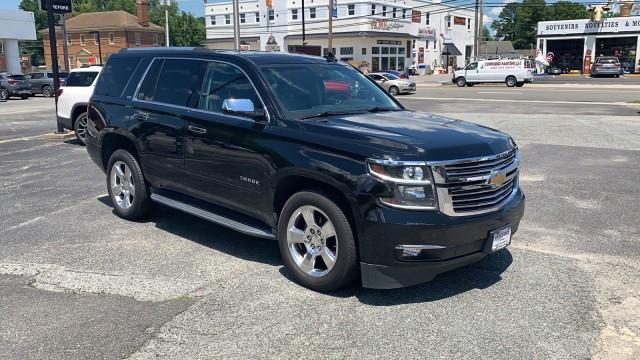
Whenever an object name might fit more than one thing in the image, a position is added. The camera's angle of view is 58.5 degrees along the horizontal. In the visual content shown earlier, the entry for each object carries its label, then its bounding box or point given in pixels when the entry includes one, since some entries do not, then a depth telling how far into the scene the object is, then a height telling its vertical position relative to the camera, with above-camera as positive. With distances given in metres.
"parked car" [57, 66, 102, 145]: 12.75 -0.47
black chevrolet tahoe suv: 4.10 -0.73
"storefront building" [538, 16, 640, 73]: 54.09 +2.85
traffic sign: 14.24 +1.81
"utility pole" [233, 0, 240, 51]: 22.04 +2.02
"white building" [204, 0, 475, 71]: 66.06 +5.74
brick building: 74.50 +5.83
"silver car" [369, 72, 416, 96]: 35.12 -0.73
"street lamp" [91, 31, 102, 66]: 70.06 +3.93
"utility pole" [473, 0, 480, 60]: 56.38 +2.80
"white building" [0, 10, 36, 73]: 51.12 +4.01
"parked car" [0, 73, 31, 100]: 32.59 -0.42
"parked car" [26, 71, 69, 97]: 35.06 -0.29
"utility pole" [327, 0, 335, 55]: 46.99 +4.42
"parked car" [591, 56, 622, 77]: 47.28 +0.32
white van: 38.94 -0.05
